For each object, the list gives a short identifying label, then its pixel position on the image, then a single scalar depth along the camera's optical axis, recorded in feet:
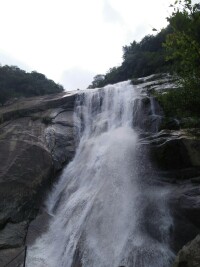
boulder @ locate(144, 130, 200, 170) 32.29
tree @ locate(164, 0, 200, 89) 26.44
